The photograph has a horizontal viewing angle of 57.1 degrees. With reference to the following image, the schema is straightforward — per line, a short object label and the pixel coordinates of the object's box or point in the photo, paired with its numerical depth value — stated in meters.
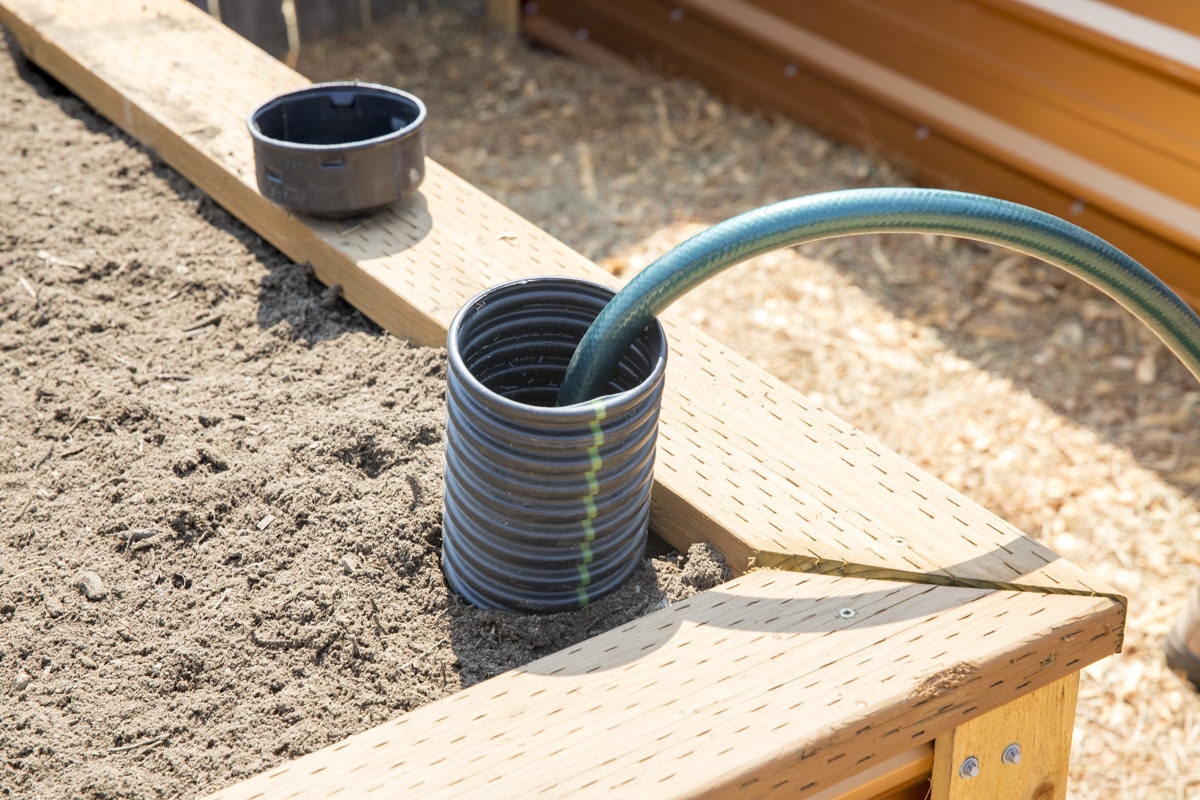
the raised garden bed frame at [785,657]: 1.01
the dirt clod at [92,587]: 1.27
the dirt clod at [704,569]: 1.27
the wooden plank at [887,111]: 3.52
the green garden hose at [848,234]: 1.06
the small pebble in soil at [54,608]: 1.25
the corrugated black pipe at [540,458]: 1.09
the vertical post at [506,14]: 5.42
